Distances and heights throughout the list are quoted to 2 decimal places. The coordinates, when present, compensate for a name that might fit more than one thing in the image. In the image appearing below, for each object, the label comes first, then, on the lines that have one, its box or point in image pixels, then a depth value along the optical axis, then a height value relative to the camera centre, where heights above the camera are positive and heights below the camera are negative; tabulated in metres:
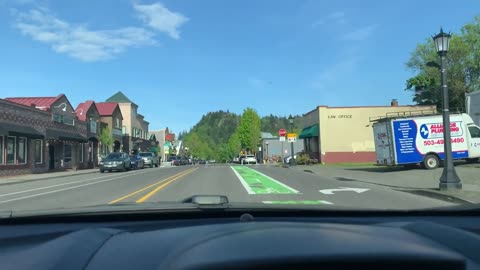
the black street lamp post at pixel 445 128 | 15.22 +0.99
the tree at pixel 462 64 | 51.81 +9.76
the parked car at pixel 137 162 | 45.80 +0.60
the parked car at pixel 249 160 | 71.00 +0.73
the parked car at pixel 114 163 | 40.21 +0.50
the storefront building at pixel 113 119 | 64.88 +6.42
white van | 26.16 +1.08
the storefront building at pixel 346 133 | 52.12 +3.08
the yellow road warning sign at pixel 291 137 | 43.56 +2.32
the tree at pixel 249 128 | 97.12 +7.12
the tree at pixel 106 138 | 56.59 +3.48
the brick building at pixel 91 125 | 53.03 +4.82
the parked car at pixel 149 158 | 56.03 +1.10
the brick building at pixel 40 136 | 34.06 +2.68
